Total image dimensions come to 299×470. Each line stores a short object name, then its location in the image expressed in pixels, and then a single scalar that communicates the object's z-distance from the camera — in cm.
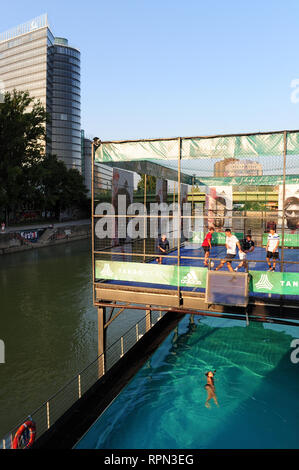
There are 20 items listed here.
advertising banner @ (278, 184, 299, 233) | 2428
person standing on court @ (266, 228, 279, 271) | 1316
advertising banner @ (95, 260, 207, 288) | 1049
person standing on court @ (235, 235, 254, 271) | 1680
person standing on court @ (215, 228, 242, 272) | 1228
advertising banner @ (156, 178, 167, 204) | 2249
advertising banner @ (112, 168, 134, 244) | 1730
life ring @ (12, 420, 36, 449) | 727
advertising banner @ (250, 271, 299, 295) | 964
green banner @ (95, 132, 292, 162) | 942
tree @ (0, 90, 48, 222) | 4882
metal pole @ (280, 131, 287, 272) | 897
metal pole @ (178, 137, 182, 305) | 977
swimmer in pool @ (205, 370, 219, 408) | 1112
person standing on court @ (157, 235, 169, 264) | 1695
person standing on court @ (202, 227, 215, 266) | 1552
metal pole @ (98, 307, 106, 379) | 1156
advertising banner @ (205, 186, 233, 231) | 2587
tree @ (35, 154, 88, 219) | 6050
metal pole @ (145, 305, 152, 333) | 1625
